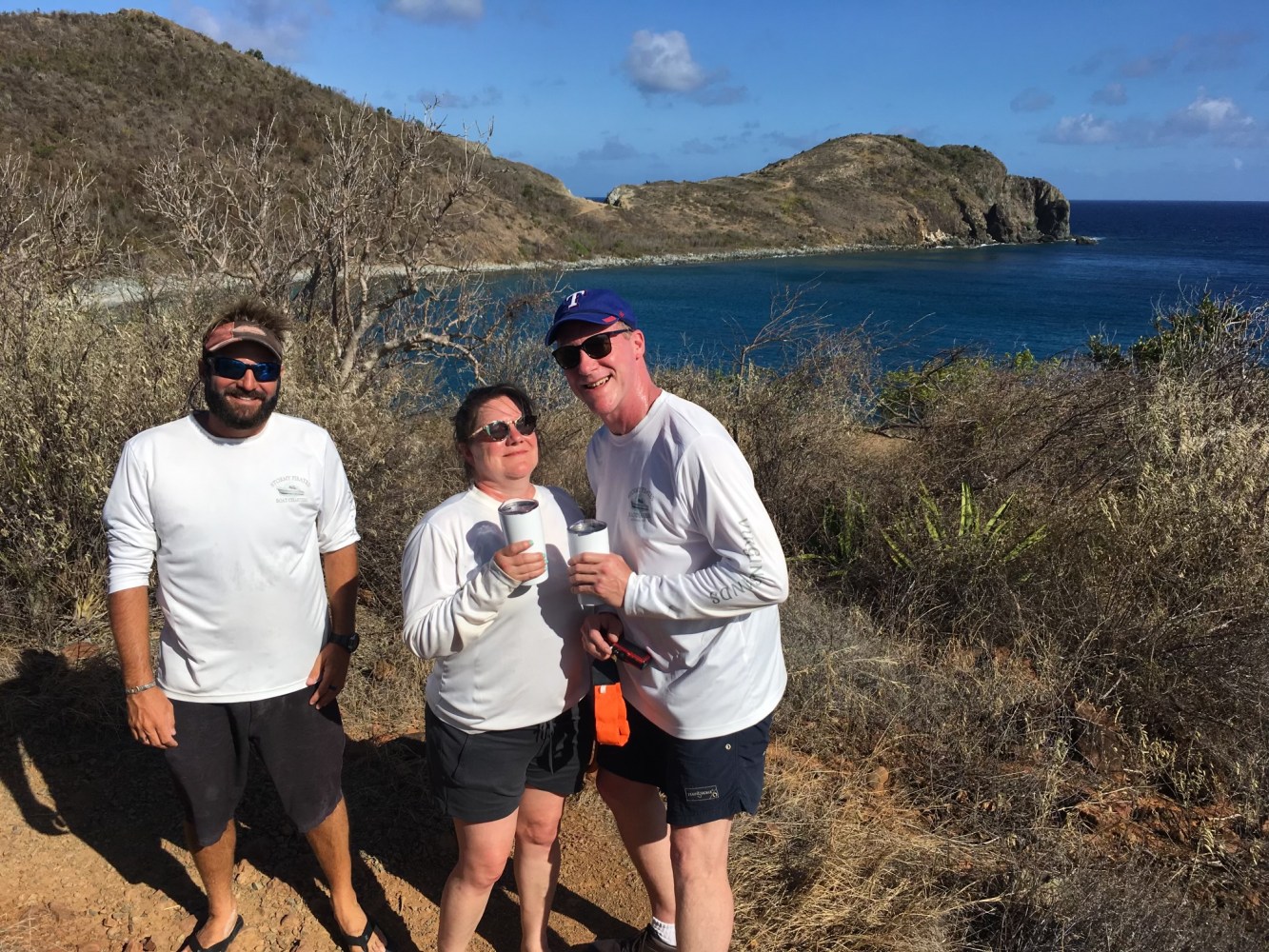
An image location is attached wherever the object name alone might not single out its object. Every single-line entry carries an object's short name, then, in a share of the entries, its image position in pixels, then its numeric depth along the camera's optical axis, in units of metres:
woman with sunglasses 1.88
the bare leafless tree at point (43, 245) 5.53
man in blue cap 1.75
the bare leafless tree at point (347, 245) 7.62
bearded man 2.03
